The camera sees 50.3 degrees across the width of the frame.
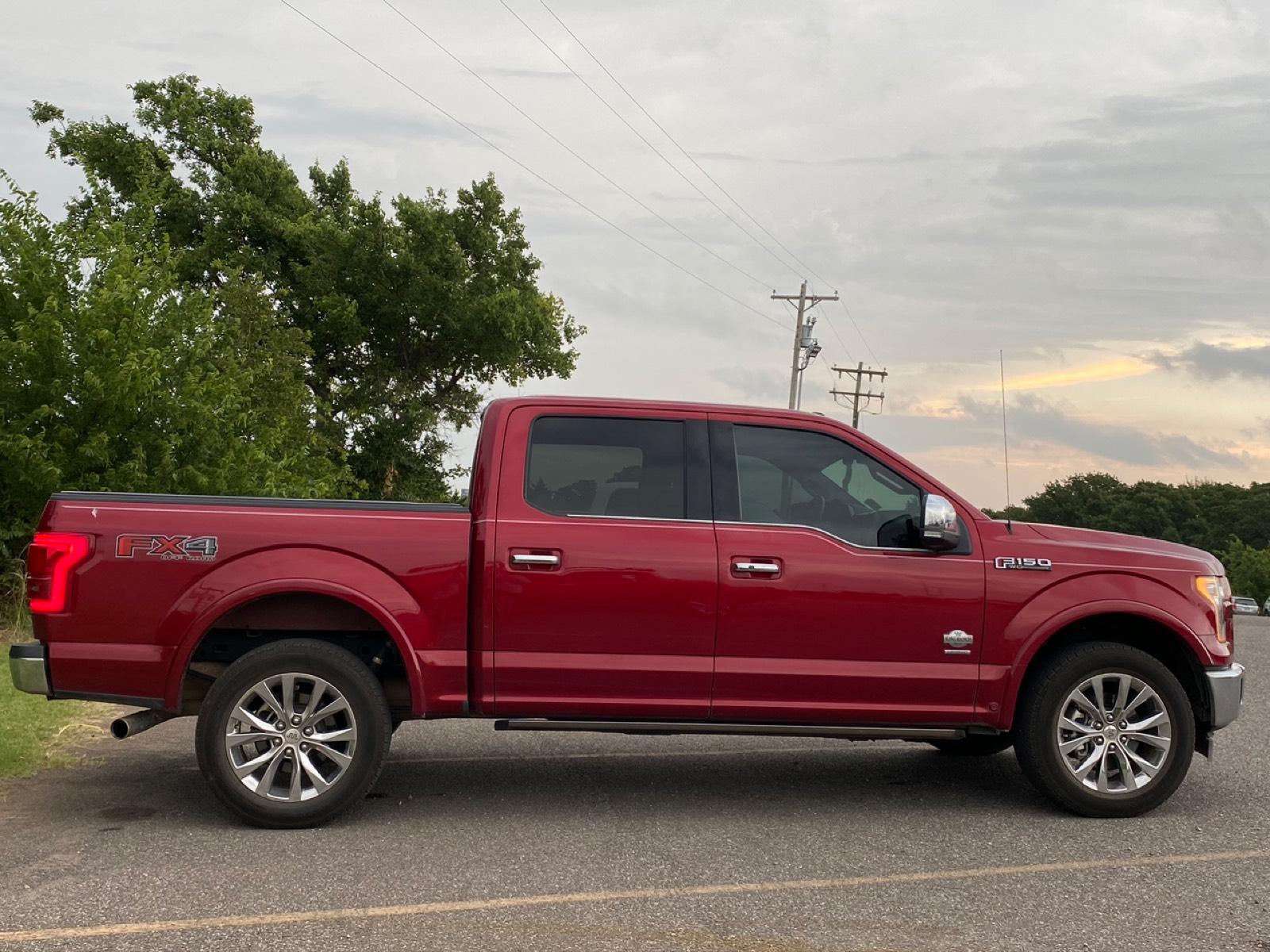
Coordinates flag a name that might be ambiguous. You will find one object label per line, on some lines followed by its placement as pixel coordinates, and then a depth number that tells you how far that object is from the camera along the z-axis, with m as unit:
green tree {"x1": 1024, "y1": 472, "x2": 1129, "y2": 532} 130.00
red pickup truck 6.28
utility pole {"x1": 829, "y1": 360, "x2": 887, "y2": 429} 68.44
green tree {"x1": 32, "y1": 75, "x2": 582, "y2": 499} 39.59
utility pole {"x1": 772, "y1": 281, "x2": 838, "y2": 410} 49.97
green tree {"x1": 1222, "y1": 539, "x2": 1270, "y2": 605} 115.69
